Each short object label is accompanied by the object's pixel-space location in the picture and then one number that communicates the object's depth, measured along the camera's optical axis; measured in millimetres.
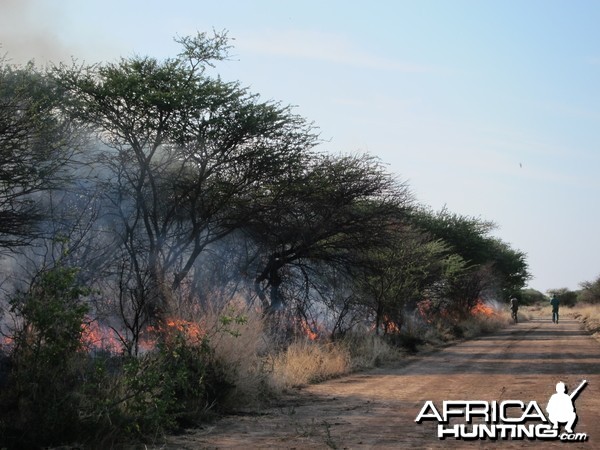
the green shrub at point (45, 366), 9164
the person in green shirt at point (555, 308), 59484
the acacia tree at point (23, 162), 13711
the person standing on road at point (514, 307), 64350
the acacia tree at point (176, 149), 20797
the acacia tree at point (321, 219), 23750
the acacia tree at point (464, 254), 47375
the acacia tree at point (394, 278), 28797
